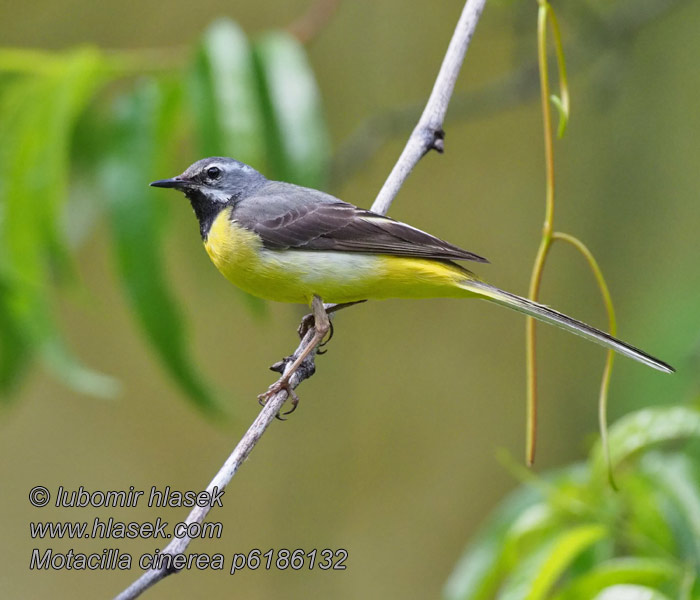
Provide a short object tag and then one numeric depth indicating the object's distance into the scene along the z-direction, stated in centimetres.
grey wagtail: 603
